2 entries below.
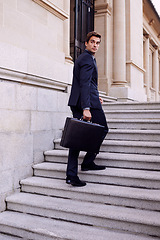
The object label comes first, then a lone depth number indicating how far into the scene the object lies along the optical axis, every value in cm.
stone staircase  273
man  321
